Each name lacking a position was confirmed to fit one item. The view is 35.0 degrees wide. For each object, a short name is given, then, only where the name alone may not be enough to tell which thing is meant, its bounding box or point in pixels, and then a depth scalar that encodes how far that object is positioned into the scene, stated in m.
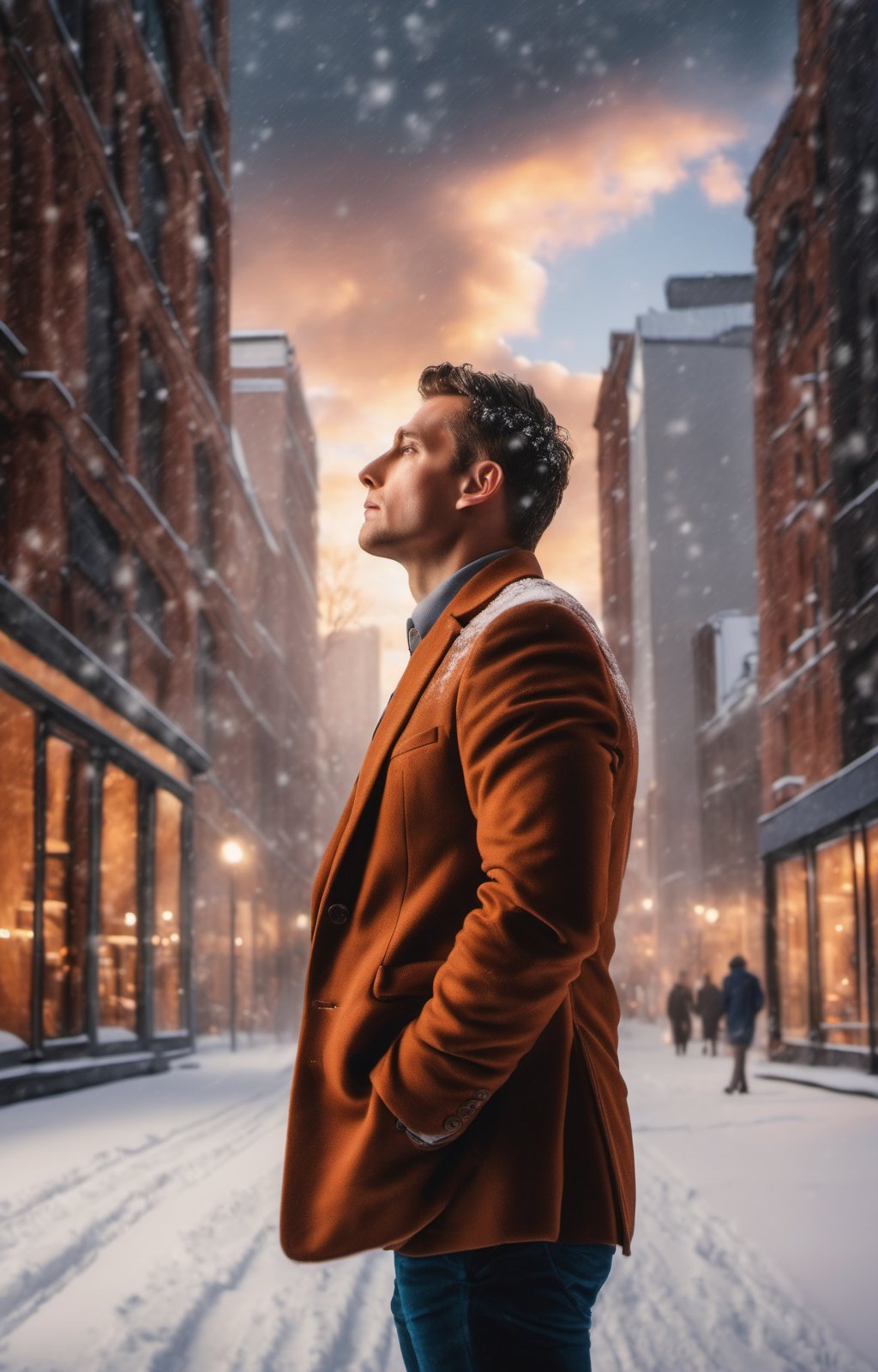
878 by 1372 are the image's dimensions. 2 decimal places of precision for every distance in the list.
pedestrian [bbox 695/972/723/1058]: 26.73
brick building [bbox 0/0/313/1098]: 17.34
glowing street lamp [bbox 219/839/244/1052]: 26.66
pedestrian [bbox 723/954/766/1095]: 17.20
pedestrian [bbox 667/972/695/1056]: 27.62
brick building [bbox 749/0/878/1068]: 23.06
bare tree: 42.84
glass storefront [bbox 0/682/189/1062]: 15.99
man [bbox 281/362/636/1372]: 1.63
